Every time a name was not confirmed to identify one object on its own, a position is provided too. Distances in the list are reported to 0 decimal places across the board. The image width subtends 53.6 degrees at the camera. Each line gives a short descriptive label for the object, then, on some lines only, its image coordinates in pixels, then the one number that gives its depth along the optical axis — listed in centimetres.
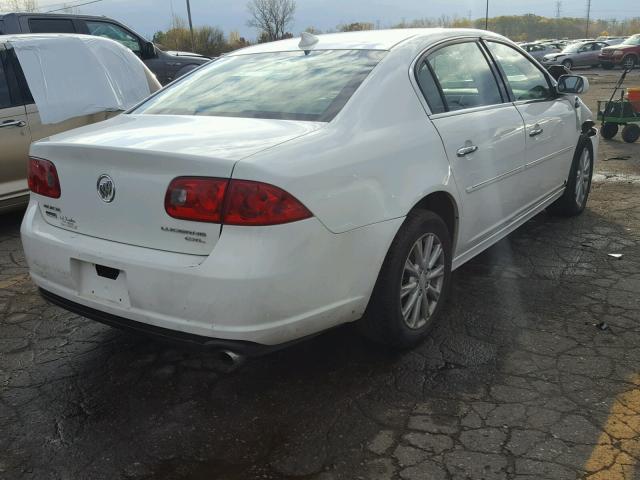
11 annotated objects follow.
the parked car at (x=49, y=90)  564
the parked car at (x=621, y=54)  3431
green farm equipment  962
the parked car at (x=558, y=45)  4398
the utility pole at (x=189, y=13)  4682
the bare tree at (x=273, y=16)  6391
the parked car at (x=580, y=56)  3725
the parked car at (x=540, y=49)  3991
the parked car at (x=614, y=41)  3991
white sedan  244
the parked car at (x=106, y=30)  893
